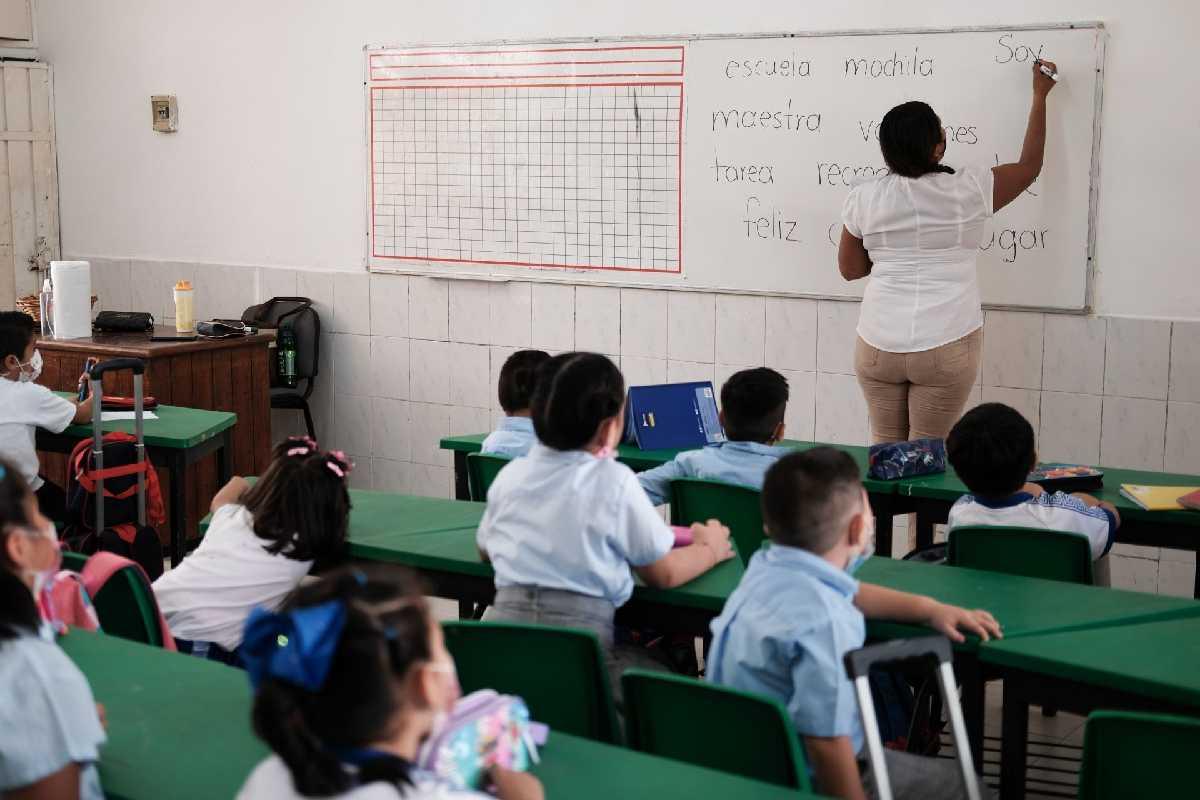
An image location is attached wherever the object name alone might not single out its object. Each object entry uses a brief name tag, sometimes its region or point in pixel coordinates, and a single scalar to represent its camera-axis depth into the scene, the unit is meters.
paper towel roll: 6.21
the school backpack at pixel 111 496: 4.66
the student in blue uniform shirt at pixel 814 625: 2.29
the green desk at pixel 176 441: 4.86
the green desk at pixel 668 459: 4.16
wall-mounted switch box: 7.53
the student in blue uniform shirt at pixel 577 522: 2.91
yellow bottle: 6.28
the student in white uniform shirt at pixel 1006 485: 3.44
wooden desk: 6.04
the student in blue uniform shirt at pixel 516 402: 4.17
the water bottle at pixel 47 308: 6.31
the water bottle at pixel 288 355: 7.02
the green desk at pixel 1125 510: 3.76
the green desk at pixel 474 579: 3.01
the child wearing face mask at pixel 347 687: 1.54
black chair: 7.03
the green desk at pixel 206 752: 1.98
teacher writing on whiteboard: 4.90
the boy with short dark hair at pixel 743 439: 3.89
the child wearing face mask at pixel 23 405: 4.77
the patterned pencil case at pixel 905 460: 4.15
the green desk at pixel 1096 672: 2.41
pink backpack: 2.72
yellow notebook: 3.77
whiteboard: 5.20
